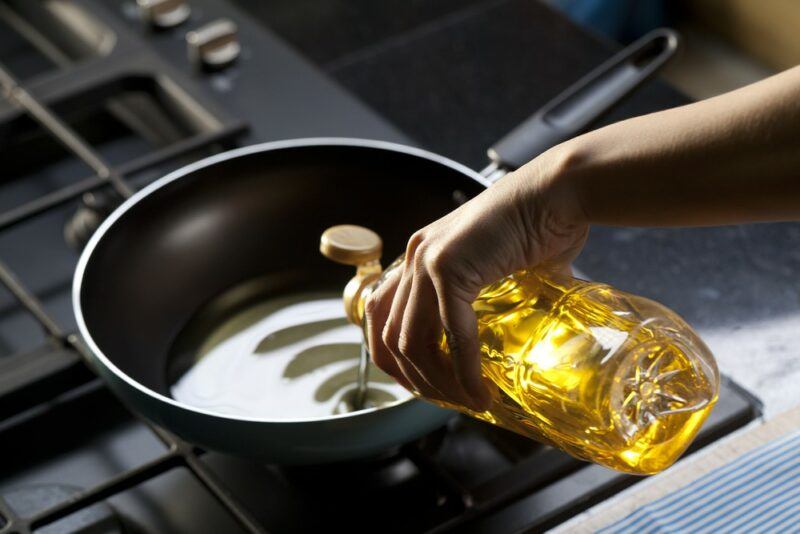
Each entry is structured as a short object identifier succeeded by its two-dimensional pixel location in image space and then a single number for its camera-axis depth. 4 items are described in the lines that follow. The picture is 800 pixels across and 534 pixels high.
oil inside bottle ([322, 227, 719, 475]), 1.09
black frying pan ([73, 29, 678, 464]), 1.31
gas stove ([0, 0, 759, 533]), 1.24
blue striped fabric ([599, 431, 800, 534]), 1.21
